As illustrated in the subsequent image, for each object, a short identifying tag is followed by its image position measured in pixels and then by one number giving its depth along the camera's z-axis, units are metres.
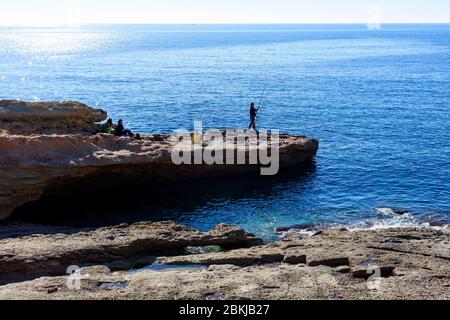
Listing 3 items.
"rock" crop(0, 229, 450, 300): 16.72
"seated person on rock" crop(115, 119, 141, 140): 34.25
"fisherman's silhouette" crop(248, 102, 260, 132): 38.28
